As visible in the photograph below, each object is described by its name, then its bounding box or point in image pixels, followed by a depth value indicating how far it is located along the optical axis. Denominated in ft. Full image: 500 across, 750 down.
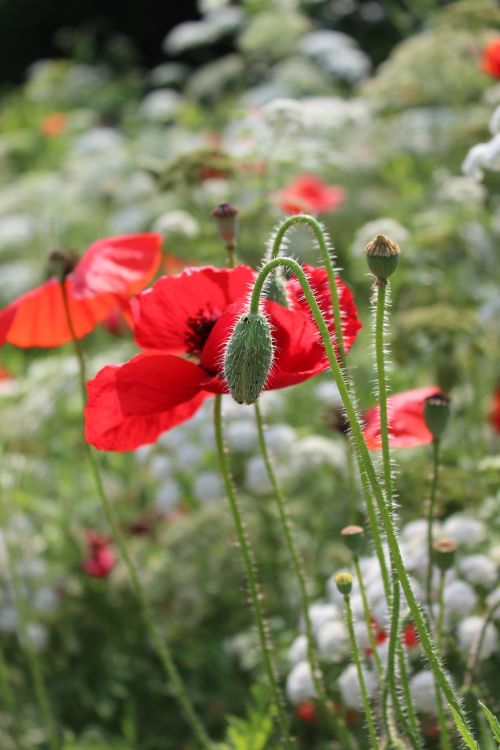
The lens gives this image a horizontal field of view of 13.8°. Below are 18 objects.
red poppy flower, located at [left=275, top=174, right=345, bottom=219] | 4.88
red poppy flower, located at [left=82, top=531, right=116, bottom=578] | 3.04
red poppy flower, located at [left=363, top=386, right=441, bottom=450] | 1.98
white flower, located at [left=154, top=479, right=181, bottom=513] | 3.07
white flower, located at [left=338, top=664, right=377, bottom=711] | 2.02
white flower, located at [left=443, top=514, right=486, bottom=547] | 2.20
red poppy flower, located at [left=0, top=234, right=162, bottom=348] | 2.06
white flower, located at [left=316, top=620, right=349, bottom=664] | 2.08
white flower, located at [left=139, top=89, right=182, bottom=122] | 7.12
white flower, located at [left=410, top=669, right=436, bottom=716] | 2.02
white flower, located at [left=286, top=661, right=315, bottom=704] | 2.07
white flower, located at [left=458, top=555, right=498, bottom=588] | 2.14
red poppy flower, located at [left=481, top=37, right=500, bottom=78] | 2.79
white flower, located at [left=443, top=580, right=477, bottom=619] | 2.10
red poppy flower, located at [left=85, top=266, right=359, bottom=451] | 1.80
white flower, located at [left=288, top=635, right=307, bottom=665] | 2.11
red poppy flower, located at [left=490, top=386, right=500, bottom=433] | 2.96
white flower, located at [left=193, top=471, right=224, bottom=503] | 2.92
